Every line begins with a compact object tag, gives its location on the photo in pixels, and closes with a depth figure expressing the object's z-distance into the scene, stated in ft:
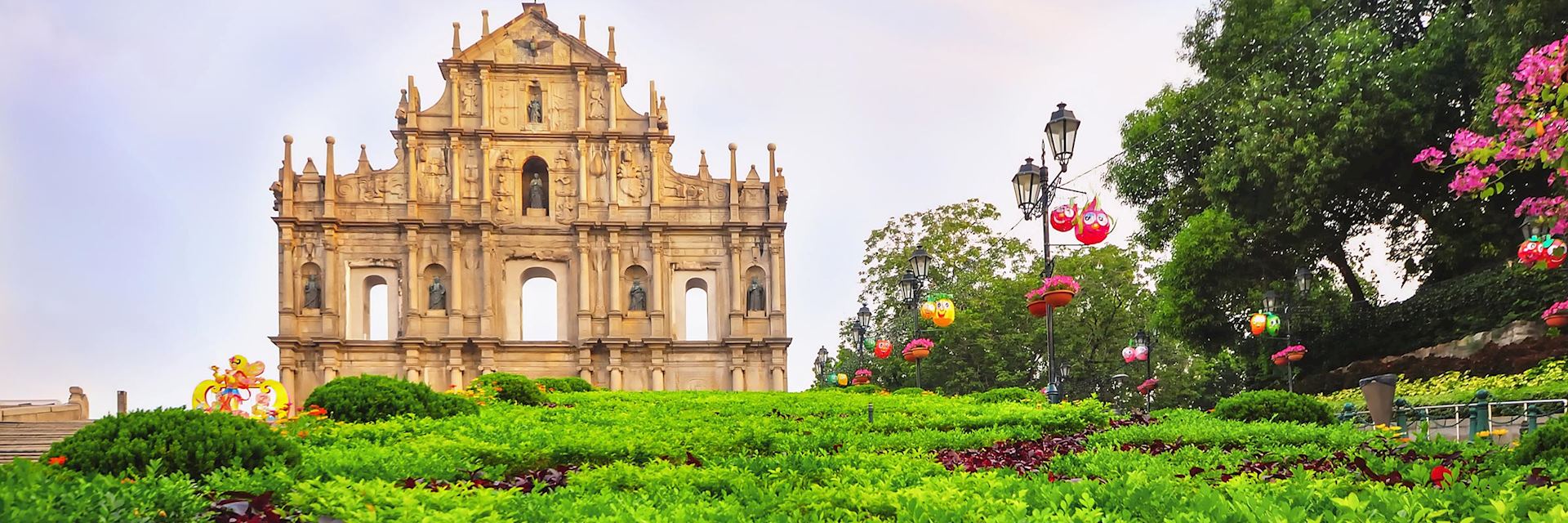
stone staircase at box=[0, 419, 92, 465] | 53.21
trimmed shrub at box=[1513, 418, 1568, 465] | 21.56
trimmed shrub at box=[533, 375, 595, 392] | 85.71
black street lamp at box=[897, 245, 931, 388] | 72.33
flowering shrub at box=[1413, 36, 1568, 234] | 29.71
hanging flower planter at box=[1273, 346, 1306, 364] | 76.74
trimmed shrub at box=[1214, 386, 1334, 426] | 40.37
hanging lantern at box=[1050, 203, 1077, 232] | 47.98
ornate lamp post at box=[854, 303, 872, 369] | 93.20
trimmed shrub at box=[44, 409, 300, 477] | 22.84
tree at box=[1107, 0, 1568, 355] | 78.07
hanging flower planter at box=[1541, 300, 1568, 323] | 52.54
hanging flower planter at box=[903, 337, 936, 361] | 76.33
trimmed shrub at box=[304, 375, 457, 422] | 43.27
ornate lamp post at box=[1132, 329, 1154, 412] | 95.14
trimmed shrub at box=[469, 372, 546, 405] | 64.23
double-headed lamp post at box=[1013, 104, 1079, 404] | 47.55
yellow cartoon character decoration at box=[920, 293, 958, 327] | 66.44
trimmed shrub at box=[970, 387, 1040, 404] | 60.70
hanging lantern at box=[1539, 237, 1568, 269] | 45.27
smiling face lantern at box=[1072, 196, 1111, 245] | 44.98
